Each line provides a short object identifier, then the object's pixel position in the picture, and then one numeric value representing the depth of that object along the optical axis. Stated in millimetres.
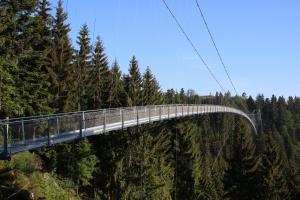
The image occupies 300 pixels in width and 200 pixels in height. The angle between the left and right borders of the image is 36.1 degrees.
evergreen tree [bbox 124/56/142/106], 39156
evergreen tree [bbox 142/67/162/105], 43469
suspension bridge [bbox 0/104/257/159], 13397
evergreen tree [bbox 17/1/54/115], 27156
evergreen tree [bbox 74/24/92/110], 41141
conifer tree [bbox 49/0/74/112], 32250
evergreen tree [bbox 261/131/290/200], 42688
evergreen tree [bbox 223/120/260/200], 43656
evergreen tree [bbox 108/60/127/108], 39681
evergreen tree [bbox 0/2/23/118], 23250
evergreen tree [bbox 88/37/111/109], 41875
